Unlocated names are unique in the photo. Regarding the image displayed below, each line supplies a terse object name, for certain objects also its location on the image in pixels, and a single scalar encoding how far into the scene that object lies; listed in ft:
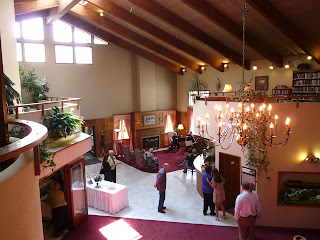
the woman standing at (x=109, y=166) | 28.86
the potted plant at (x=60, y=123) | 19.65
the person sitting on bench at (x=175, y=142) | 48.03
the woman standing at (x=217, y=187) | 22.12
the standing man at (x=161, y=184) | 23.87
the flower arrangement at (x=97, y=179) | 25.48
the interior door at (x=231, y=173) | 24.38
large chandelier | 14.55
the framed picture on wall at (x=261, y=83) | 36.19
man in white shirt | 17.93
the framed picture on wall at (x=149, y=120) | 50.41
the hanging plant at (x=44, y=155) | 14.74
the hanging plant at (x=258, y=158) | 21.40
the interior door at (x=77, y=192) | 22.04
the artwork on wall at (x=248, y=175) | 21.89
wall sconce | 20.53
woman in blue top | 23.20
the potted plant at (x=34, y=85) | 35.96
